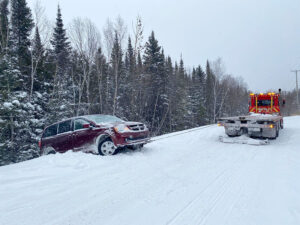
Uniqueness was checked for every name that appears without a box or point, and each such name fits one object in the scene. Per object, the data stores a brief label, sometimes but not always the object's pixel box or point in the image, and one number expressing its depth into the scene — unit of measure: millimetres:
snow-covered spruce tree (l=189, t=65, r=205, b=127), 40125
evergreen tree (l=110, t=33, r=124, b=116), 20750
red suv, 6906
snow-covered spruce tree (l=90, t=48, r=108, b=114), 22941
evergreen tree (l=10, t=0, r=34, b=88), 19141
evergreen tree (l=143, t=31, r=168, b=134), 26891
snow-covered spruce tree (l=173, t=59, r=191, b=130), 32531
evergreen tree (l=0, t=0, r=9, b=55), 17162
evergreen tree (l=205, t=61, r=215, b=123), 45144
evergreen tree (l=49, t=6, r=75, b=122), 20062
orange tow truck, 8838
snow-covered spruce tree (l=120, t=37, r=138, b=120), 22016
